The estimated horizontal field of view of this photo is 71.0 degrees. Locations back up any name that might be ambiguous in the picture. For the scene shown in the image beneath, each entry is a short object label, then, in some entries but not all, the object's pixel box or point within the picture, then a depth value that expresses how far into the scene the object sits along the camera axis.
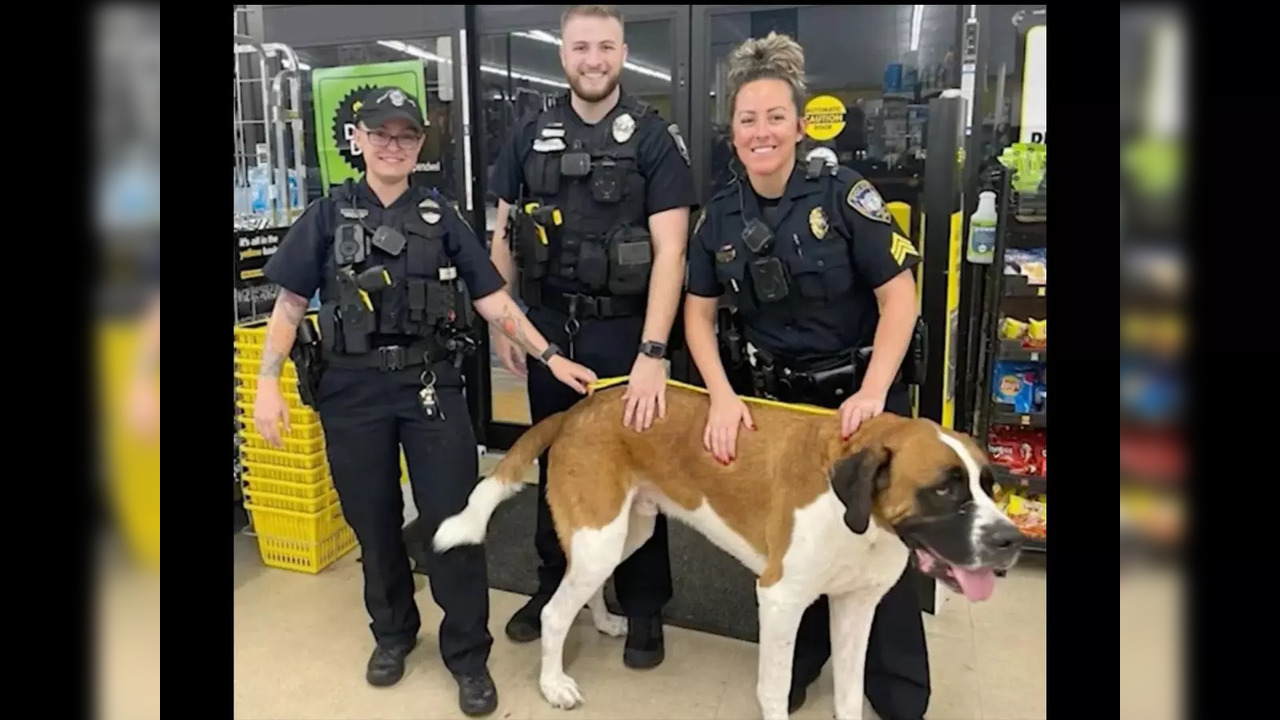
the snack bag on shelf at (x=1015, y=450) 3.58
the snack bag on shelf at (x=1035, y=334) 3.43
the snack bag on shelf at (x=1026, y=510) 3.51
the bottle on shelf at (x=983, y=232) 3.53
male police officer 2.60
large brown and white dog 1.93
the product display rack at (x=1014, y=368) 3.39
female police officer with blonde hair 2.19
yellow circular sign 4.25
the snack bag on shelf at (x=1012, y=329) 3.48
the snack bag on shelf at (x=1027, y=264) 3.40
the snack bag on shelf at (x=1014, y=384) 3.54
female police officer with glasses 2.46
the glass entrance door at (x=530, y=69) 4.42
